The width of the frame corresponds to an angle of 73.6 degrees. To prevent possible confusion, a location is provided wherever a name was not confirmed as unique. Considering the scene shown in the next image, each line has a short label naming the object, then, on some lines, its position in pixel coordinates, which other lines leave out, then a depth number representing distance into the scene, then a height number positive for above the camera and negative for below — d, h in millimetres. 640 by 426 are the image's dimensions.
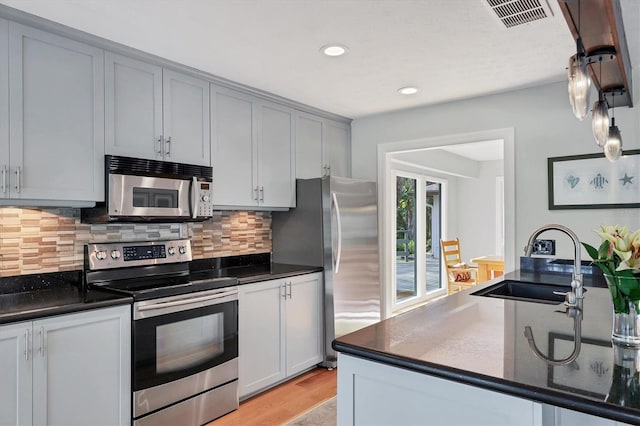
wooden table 5035 -610
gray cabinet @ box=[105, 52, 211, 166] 2588 +682
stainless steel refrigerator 3645 -250
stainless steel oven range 2406 -704
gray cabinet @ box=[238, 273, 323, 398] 3039 -879
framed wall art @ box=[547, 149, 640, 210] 3008 +240
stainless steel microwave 2533 +157
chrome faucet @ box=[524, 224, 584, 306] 1822 -299
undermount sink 2416 -448
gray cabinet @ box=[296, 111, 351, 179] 3938 +676
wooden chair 5898 -775
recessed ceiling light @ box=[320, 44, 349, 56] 2578 +1021
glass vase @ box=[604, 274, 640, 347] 1240 -282
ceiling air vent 2047 +1016
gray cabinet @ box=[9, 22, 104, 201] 2197 +548
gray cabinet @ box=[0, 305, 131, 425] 1930 -748
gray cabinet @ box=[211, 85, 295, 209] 3211 +521
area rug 2699 -1311
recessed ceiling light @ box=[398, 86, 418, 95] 3428 +1017
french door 5949 -367
